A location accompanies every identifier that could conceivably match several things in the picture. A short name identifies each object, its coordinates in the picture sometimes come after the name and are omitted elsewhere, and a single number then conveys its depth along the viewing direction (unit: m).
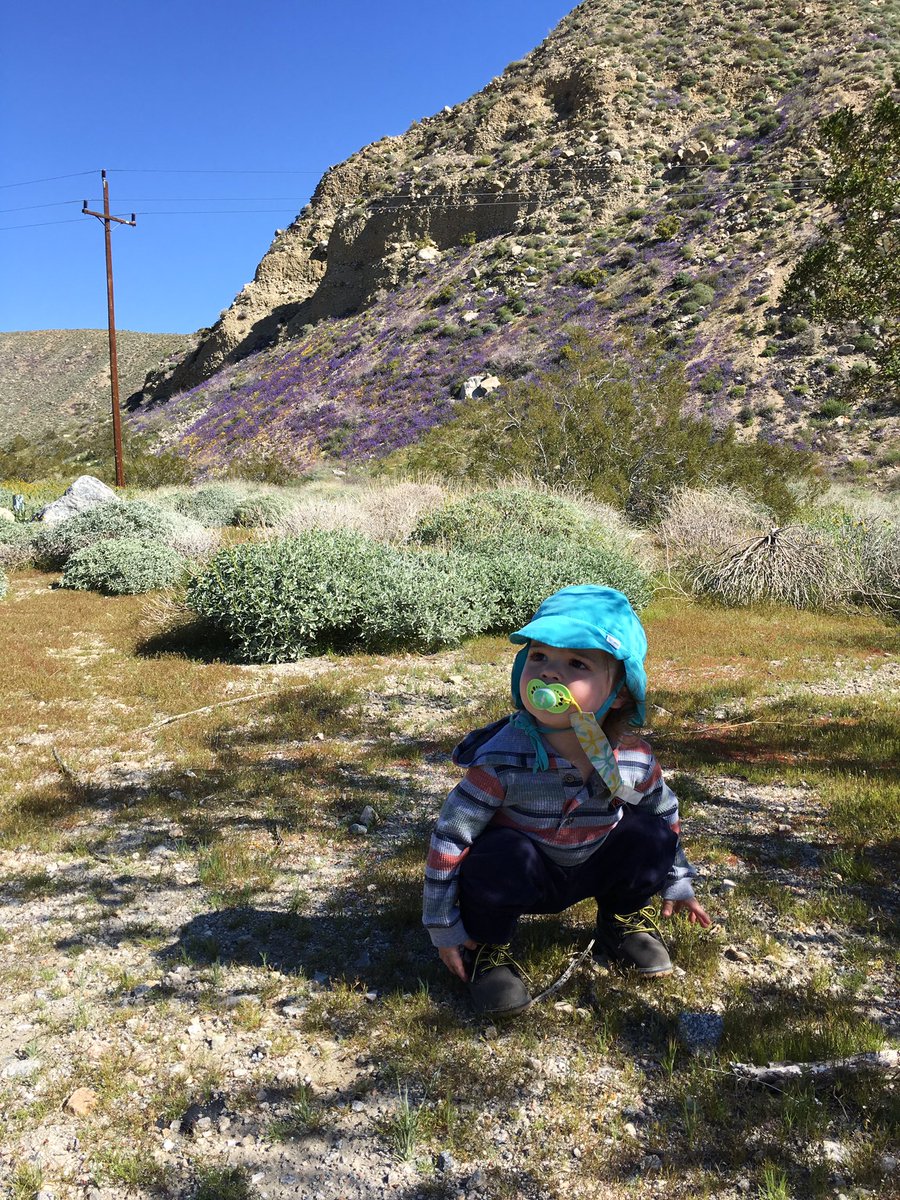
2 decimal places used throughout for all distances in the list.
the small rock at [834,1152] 1.86
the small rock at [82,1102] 2.12
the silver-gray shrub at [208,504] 16.36
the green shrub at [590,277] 31.89
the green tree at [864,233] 5.07
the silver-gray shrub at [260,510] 14.26
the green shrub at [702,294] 27.86
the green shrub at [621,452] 14.03
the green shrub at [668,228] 31.84
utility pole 21.58
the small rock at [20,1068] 2.27
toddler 2.16
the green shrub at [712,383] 24.27
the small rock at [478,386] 27.98
